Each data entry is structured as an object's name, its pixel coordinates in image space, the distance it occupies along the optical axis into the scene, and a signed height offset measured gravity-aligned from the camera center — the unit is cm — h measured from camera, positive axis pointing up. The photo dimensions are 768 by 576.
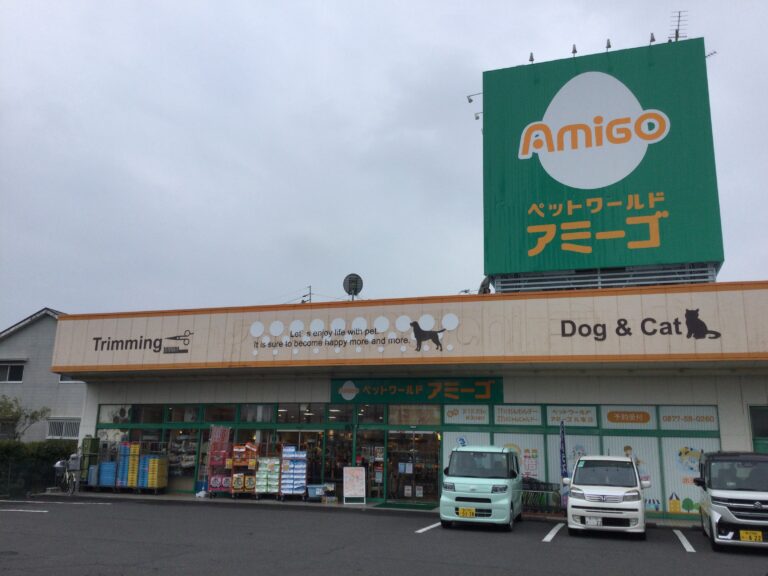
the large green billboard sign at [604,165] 2041 +912
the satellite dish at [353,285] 2234 +522
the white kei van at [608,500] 1200 -119
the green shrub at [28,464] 1917 -107
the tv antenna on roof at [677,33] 2286 +1453
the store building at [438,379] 1573 +163
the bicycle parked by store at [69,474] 1966 -137
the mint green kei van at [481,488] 1272 -105
